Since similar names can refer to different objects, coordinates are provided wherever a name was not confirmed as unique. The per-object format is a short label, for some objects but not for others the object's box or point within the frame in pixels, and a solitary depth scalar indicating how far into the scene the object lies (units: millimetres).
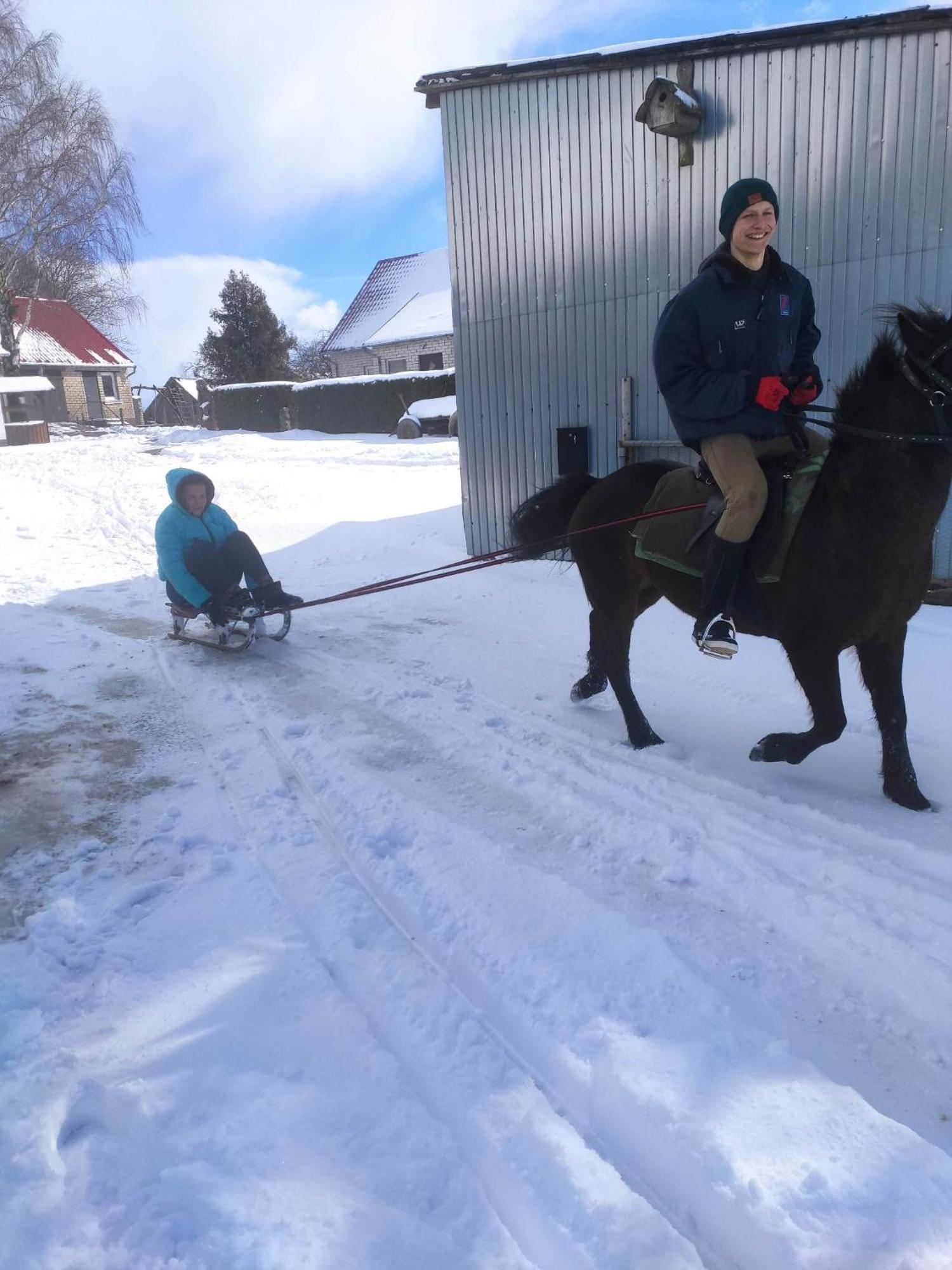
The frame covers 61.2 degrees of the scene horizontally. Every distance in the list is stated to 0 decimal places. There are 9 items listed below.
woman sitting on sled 6207
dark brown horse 3059
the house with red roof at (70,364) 40531
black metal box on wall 8656
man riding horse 3467
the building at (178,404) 38781
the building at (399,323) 31219
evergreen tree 37281
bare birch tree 27891
